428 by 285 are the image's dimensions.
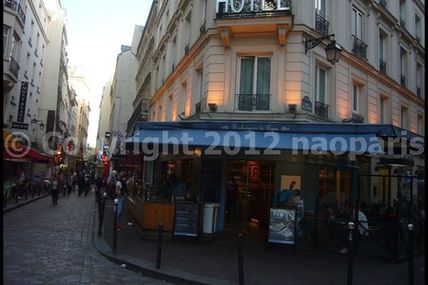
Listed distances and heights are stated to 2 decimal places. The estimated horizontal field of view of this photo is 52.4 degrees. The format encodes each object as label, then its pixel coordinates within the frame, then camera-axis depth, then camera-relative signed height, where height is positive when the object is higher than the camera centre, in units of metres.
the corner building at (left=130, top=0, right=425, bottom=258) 12.88 +2.98
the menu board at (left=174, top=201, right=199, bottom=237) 11.54 -1.03
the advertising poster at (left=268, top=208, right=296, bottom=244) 10.73 -1.03
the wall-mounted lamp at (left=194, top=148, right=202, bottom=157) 13.91 +0.89
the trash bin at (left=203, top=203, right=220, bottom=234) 11.79 -1.04
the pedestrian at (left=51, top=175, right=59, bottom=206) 21.67 -1.00
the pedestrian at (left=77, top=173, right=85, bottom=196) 31.22 -0.75
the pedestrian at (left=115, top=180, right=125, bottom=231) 14.01 -1.00
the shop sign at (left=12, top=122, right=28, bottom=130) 23.03 +2.39
